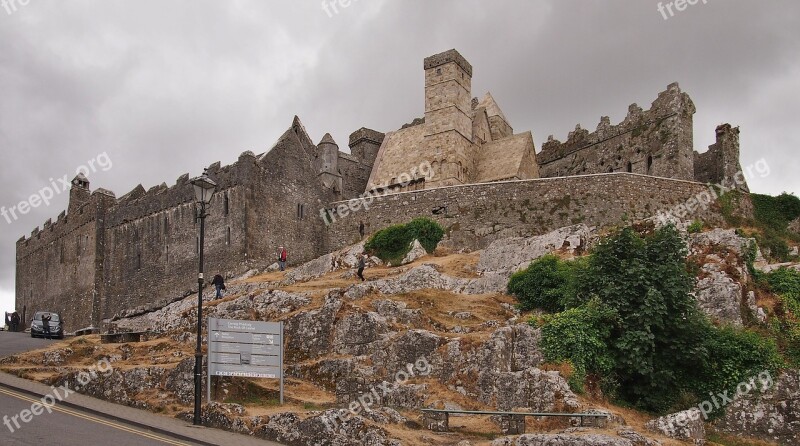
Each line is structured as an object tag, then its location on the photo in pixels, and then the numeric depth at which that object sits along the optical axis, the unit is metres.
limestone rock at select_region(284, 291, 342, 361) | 26.64
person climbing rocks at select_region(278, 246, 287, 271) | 42.31
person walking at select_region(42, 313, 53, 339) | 40.06
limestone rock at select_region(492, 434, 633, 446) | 18.17
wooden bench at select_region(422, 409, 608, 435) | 20.11
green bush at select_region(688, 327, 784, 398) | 24.03
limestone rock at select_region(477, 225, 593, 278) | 32.59
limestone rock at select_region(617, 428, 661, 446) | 18.56
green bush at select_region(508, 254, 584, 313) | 28.44
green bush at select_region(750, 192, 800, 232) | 41.56
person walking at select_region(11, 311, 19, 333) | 53.28
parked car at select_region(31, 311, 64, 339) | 40.18
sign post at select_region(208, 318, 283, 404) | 23.22
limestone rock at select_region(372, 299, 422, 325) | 27.06
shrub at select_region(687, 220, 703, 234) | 33.00
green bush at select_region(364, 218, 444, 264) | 39.06
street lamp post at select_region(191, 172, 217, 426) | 21.47
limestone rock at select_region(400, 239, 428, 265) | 38.12
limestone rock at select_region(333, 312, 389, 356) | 25.88
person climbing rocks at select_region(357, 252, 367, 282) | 33.34
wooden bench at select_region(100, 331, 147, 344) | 31.02
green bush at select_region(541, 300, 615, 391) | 23.66
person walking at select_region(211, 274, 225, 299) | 34.25
